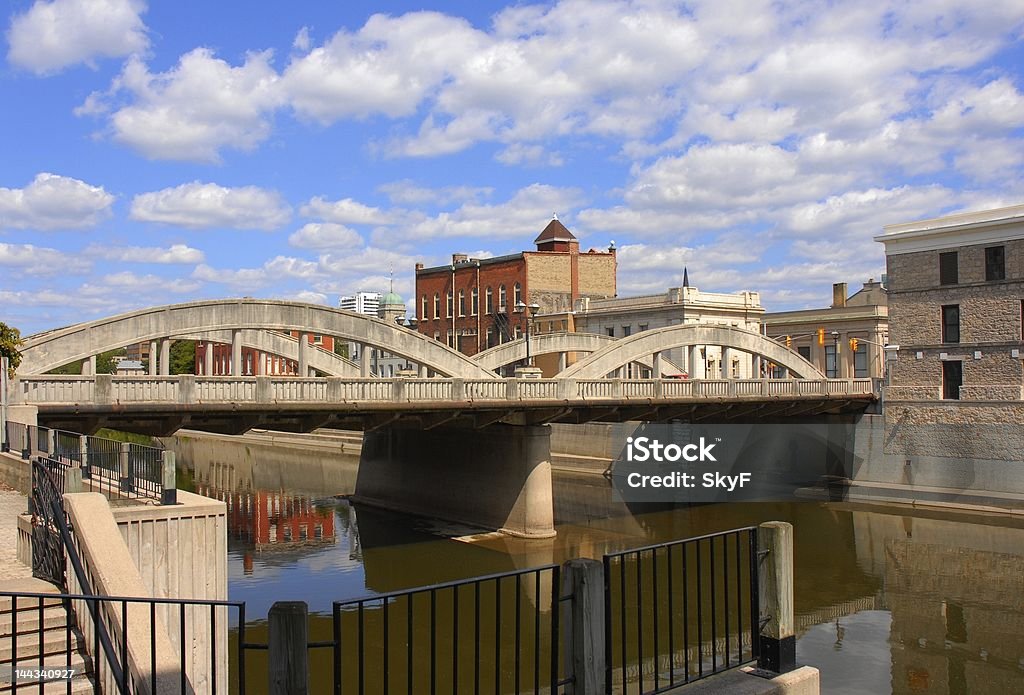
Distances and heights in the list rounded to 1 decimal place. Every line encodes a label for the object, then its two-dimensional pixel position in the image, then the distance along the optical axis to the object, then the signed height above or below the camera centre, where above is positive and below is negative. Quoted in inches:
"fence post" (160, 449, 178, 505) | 491.8 -43.6
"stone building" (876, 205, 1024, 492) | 1423.5 +63.9
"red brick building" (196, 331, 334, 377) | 3066.9 +126.6
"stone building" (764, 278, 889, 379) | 2340.1 +158.4
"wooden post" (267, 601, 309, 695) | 202.1 -54.4
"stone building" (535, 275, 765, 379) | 2426.2 +208.1
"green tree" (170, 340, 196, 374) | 3373.5 +145.8
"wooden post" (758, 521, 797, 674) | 268.1 -60.0
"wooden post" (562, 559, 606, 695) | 232.8 -58.0
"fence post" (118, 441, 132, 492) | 525.0 -38.4
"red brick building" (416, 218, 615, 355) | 2770.7 +331.4
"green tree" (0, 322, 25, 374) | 927.0 +57.2
